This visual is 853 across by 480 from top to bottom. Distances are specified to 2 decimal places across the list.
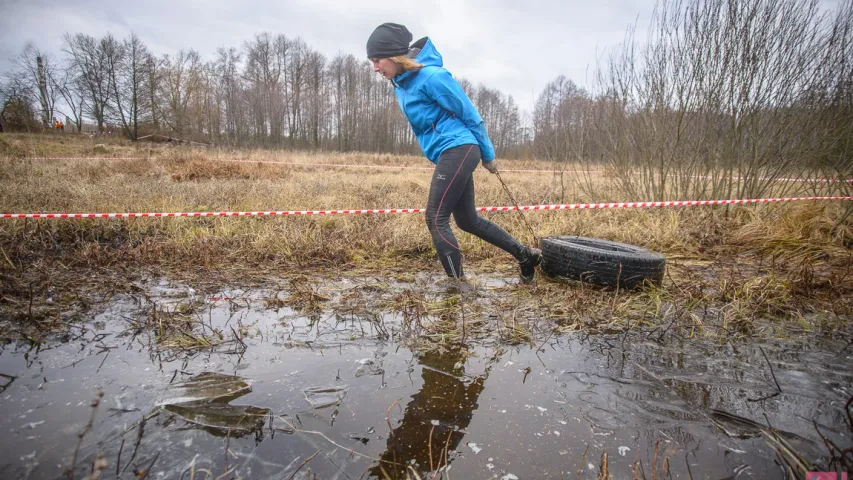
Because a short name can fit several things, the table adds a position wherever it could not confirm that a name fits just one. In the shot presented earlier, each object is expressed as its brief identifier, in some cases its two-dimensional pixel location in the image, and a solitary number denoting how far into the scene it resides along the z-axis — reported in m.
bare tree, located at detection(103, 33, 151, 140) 40.38
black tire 3.72
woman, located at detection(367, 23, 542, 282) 3.32
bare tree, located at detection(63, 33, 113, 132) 39.28
